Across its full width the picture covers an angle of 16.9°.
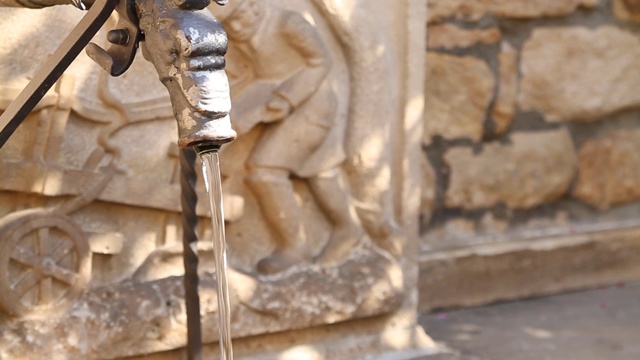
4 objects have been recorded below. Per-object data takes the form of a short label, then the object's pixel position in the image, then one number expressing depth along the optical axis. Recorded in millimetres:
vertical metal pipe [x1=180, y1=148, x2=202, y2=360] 3227
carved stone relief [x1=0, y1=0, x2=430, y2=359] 3202
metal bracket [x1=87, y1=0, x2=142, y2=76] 2643
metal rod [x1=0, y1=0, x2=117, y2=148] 2642
